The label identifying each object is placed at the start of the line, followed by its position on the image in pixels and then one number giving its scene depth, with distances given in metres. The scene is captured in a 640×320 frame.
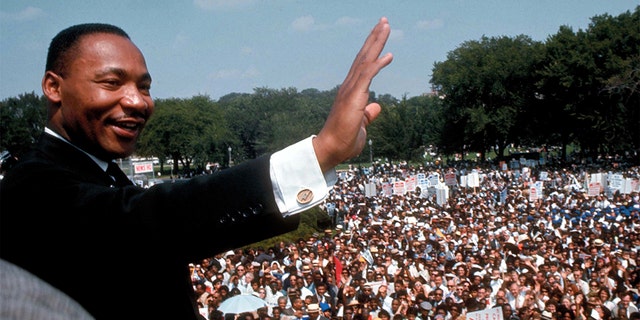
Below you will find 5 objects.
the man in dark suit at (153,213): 1.00
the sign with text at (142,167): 37.12
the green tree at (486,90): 50.81
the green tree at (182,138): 61.00
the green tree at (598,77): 41.56
